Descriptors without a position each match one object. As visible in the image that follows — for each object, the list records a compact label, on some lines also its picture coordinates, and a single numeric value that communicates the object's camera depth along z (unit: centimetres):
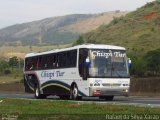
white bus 3033
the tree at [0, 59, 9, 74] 10718
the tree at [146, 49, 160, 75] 6091
